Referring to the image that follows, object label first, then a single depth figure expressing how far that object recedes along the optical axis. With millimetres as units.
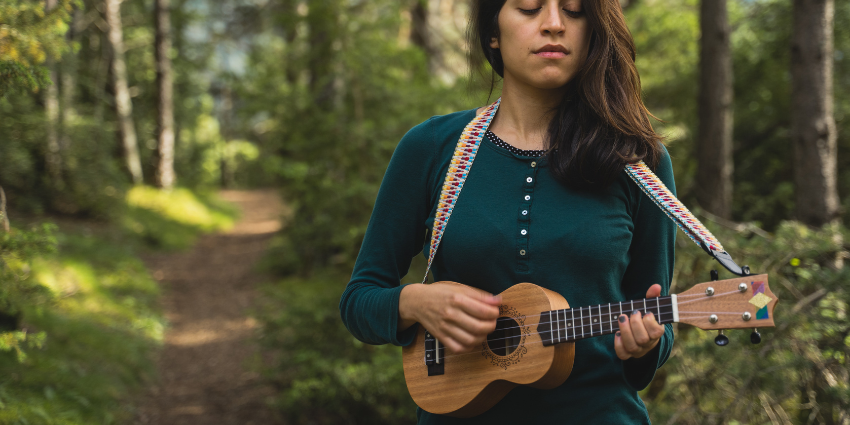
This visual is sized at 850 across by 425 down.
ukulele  1513
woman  1725
